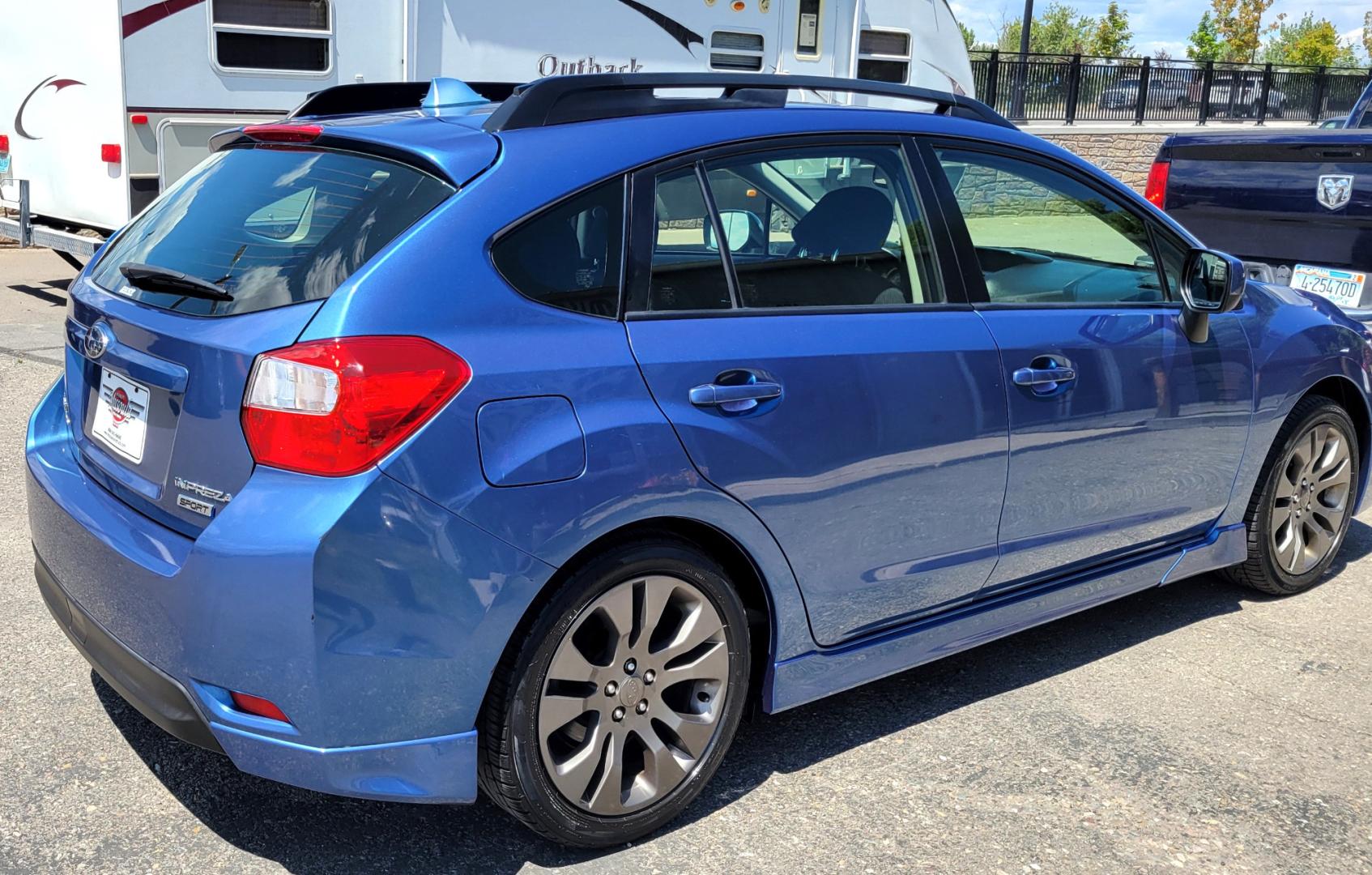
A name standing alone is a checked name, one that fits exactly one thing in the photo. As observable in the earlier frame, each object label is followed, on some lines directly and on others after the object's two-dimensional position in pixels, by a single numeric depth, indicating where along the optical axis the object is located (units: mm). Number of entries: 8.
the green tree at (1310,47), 49366
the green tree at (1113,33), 53656
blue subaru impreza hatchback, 2578
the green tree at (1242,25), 51250
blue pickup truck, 6211
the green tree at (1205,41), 52250
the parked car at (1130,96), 24078
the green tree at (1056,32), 54938
